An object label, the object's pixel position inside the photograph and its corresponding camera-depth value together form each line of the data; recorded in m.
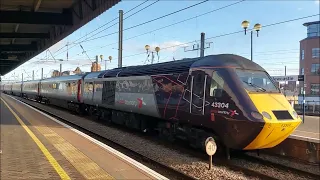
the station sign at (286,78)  32.84
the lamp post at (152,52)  26.71
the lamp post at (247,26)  19.12
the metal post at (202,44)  20.50
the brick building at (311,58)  64.12
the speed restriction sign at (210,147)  8.04
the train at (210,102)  8.63
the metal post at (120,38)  24.03
